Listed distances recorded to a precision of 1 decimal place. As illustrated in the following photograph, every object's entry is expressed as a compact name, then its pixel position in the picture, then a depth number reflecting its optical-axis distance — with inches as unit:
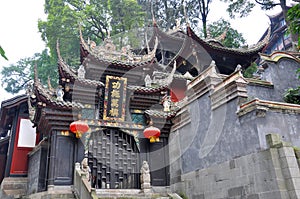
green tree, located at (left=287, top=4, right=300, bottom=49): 284.4
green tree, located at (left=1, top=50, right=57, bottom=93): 1138.7
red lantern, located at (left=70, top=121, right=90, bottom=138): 405.4
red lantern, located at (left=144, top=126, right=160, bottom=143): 451.2
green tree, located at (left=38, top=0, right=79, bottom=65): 942.4
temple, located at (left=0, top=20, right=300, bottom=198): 329.4
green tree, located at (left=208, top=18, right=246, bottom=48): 834.8
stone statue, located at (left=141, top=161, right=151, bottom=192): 415.5
